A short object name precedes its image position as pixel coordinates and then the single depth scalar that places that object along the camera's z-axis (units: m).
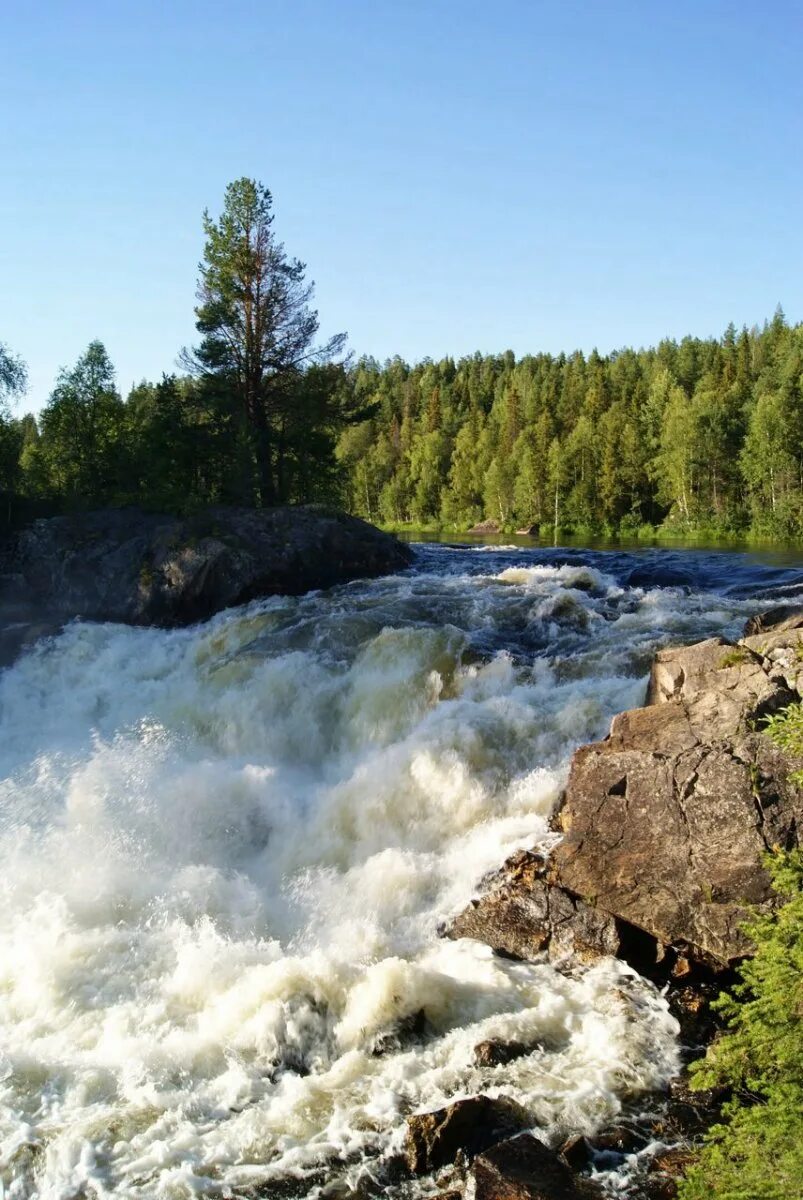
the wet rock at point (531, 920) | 9.91
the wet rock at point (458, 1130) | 7.13
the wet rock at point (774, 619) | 12.81
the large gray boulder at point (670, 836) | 9.26
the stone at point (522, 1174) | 6.40
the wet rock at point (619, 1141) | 7.12
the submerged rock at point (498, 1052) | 8.28
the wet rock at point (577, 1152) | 6.96
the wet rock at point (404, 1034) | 8.66
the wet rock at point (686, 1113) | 7.23
